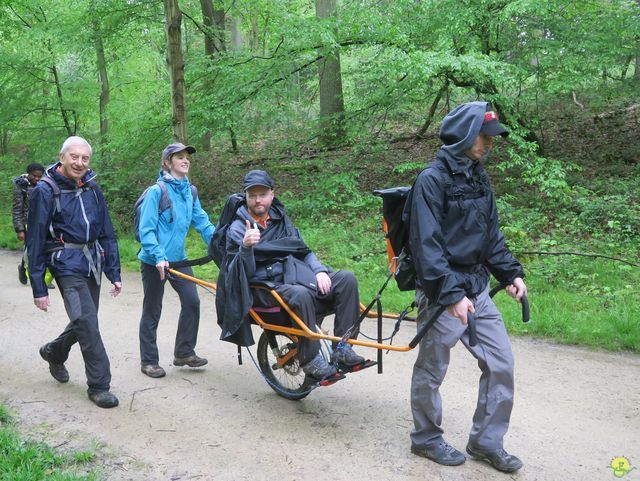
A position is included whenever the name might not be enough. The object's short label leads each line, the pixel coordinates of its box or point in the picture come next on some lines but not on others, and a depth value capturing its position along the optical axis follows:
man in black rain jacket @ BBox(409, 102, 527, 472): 3.70
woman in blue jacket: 5.76
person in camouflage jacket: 9.58
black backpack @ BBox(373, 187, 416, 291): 4.02
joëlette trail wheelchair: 4.04
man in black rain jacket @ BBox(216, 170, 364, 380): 4.63
